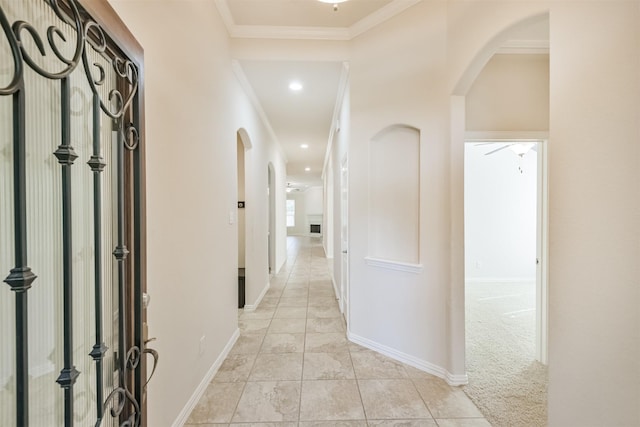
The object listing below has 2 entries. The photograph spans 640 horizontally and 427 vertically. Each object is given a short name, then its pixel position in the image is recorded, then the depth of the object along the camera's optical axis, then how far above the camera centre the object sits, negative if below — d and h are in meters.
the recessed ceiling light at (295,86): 3.21 +1.54
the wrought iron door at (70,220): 0.66 -0.03
